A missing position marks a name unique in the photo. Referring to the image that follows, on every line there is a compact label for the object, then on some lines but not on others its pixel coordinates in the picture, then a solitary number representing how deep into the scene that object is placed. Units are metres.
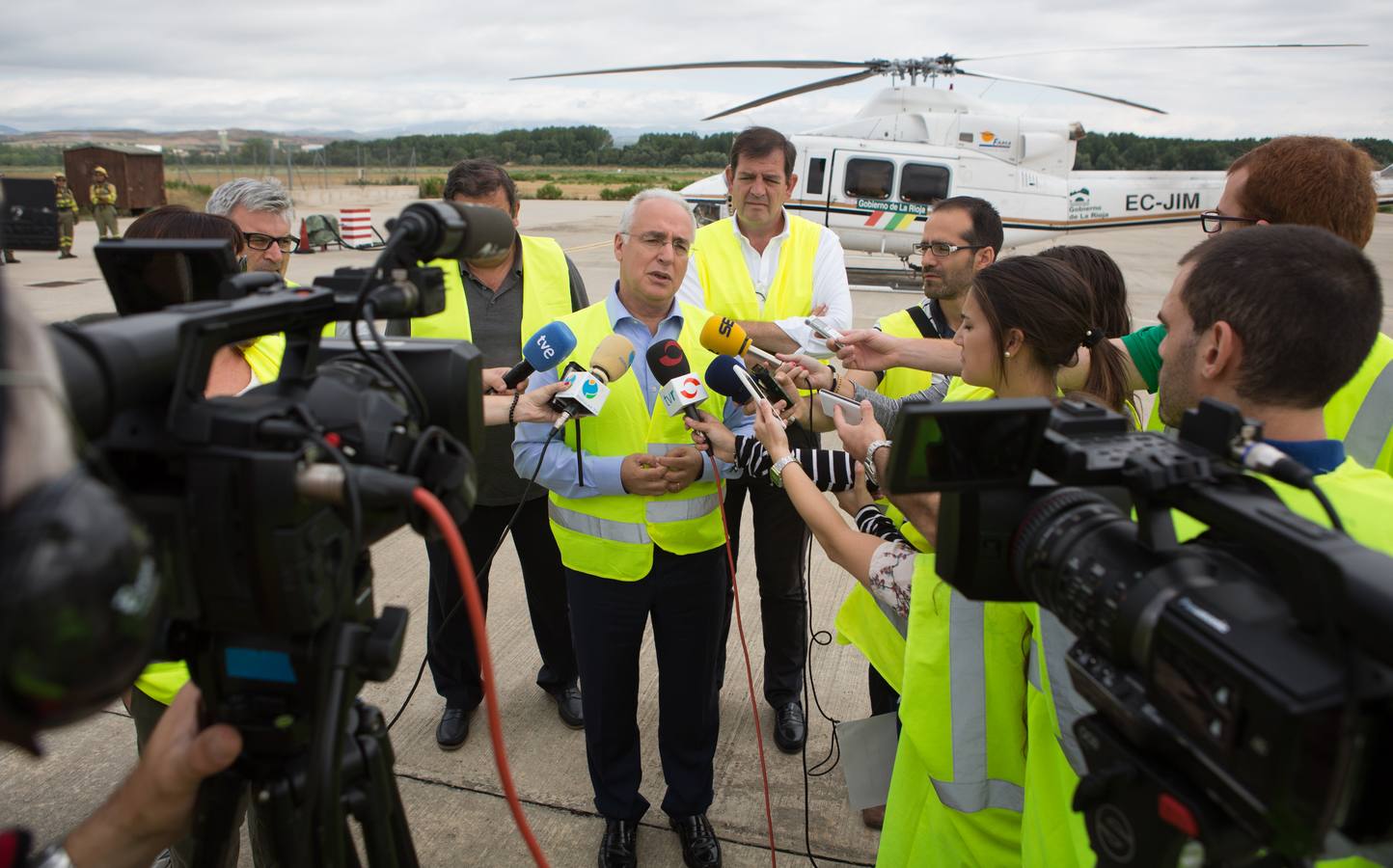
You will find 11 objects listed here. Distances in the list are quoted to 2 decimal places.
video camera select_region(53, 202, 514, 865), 0.96
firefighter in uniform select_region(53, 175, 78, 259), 16.62
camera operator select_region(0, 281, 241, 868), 1.13
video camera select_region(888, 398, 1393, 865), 0.79
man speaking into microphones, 2.59
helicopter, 12.95
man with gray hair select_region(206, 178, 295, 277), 3.10
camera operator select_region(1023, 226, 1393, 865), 1.43
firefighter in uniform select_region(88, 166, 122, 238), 18.02
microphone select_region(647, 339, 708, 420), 2.49
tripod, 1.07
